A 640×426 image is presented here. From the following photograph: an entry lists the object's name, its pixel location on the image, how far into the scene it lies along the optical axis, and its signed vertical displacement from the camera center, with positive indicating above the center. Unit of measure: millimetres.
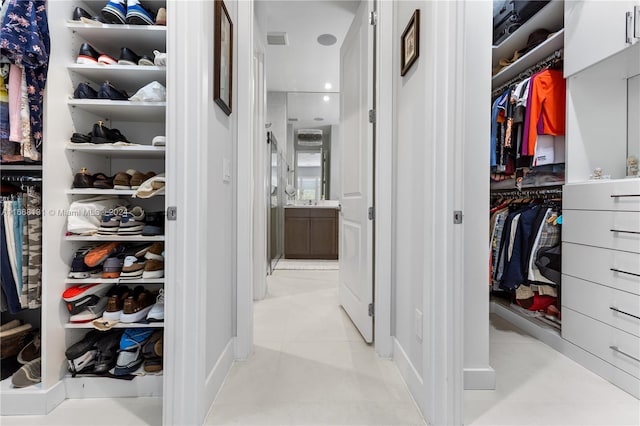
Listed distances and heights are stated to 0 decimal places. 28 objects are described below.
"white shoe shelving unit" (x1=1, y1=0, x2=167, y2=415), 1284 +209
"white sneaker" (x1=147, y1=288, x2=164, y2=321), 1383 -480
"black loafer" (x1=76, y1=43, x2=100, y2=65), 1369 +649
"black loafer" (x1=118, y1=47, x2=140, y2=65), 1421 +668
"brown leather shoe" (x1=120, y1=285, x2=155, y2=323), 1387 -463
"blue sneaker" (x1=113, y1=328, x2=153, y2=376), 1404 -671
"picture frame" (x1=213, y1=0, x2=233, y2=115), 1401 +703
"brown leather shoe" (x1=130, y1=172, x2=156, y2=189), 1442 +114
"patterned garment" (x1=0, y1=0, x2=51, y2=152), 1154 +589
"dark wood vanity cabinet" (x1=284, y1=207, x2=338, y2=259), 4758 -414
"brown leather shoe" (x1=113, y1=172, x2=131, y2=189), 1417 +103
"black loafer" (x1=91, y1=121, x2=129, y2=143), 1402 +317
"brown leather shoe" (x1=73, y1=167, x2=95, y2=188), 1369 +104
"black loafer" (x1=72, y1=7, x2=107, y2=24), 1339 +823
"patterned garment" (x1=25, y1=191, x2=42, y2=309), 1288 -193
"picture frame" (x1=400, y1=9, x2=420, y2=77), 1421 +786
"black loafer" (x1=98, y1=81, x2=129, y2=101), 1404 +506
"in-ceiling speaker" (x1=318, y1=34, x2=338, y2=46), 3307 +1776
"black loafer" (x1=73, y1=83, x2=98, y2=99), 1371 +492
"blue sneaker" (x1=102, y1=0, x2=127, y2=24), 1349 +833
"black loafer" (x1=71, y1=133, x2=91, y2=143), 1363 +285
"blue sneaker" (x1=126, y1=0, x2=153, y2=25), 1362 +826
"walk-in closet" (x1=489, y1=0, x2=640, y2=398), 1552 +149
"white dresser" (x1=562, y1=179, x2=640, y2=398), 1493 -364
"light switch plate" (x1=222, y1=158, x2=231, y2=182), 1575 +177
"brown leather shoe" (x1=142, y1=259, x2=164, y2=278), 1393 -292
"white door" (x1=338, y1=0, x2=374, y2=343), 1925 +227
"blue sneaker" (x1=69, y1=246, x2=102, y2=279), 1369 -285
